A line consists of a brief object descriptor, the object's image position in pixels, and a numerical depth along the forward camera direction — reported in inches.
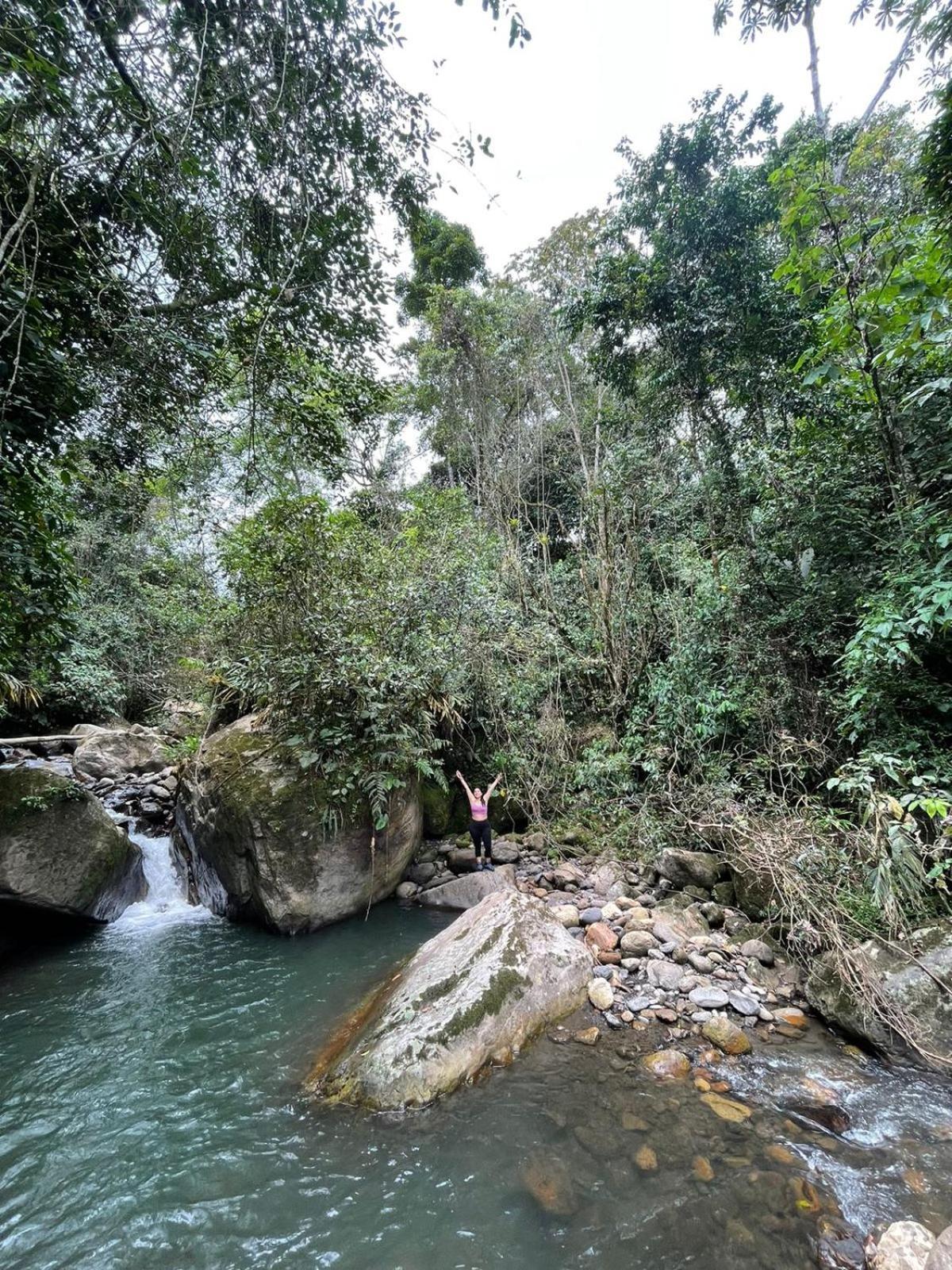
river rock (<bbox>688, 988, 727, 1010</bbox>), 164.9
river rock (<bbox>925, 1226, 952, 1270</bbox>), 80.6
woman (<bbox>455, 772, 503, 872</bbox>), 279.1
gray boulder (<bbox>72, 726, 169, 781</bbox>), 419.8
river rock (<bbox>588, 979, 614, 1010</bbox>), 170.2
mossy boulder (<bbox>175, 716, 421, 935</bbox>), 240.4
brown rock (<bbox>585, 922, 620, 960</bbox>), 197.0
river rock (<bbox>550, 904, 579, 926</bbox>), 216.8
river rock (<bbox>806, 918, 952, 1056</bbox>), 138.4
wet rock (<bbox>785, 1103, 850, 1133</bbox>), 123.3
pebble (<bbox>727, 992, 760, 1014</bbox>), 162.7
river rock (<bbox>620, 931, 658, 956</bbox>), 191.9
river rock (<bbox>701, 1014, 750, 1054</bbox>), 149.2
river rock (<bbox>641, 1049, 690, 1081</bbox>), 142.1
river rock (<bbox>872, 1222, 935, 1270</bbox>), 88.6
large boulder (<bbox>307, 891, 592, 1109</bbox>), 137.3
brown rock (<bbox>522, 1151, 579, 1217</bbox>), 107.4
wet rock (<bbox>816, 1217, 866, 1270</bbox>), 93.0
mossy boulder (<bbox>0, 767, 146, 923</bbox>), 235.0
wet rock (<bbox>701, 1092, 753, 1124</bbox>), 126.7
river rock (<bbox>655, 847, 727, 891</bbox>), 228.4
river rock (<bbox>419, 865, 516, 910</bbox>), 257.8
